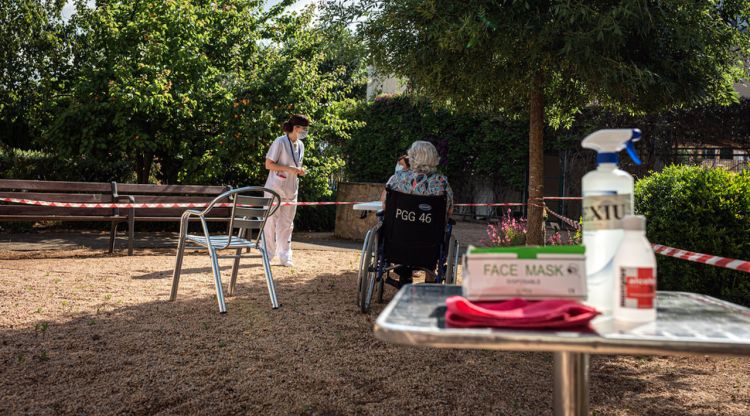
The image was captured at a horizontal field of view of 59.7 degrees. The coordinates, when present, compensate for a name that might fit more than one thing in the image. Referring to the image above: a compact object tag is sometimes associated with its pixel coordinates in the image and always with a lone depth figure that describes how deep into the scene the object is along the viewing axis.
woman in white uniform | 7.62
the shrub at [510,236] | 8.57
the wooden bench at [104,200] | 8.45
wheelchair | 5.05
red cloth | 1.25
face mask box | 1.34
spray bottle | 1.42
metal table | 1.17
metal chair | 5.09
